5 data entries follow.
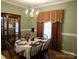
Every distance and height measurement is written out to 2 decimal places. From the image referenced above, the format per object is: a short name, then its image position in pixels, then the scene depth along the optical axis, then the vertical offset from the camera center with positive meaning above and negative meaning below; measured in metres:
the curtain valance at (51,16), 2.66 +0.63
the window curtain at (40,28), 3.17 -0.01
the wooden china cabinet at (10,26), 2.62 +0.12
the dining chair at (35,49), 1.66 -0.65
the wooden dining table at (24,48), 1.61 -0.57
